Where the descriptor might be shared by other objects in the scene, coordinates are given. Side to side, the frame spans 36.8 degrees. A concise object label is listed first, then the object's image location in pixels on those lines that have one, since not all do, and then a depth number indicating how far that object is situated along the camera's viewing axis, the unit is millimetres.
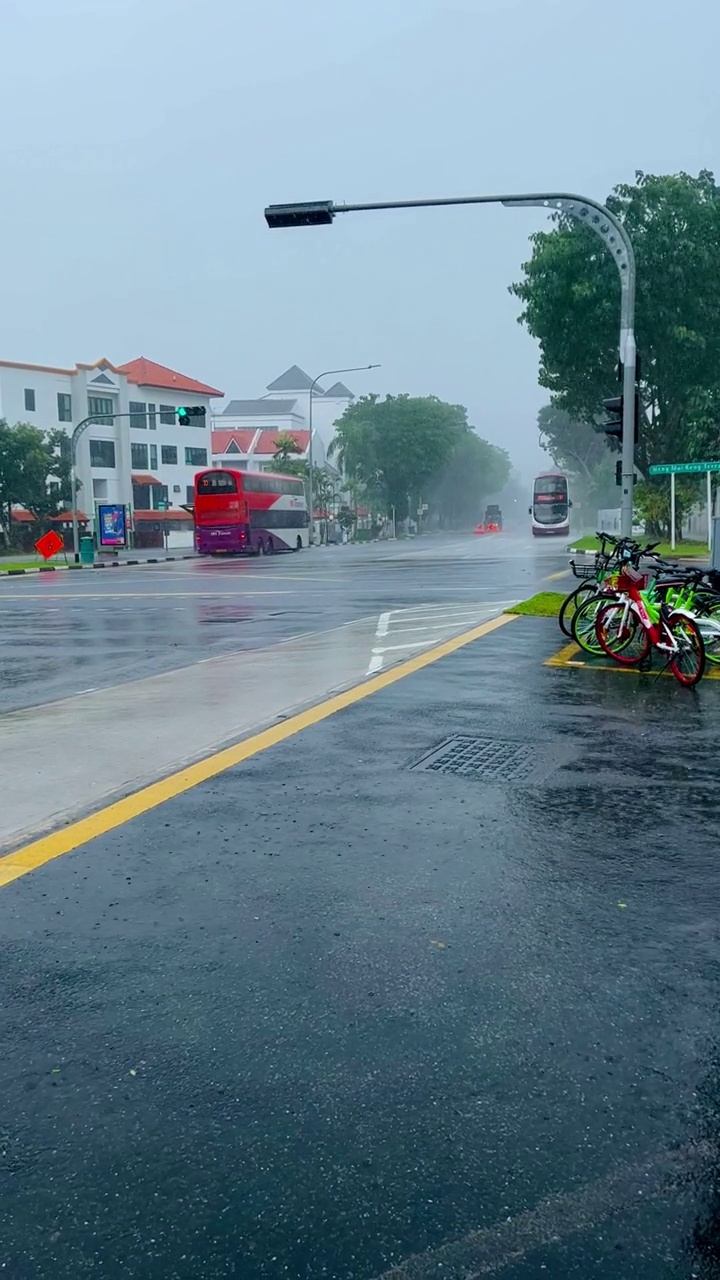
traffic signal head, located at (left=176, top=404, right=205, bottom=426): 41444
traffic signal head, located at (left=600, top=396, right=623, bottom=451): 15219
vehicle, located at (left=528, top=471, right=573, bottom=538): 70188
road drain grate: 6465
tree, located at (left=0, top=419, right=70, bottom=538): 57188
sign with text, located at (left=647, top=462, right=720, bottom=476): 28094
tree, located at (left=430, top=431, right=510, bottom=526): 129875
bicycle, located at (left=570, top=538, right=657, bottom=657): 11117
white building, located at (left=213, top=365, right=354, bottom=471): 100812
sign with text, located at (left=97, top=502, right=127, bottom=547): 51281
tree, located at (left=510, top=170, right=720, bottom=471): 39000
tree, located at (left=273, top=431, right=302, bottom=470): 84250
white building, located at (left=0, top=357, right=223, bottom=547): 69125
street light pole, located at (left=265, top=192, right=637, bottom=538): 14772
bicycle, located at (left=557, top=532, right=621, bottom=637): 11788
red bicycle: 9789
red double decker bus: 45875
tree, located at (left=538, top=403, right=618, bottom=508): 91438
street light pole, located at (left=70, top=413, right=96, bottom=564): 43719
